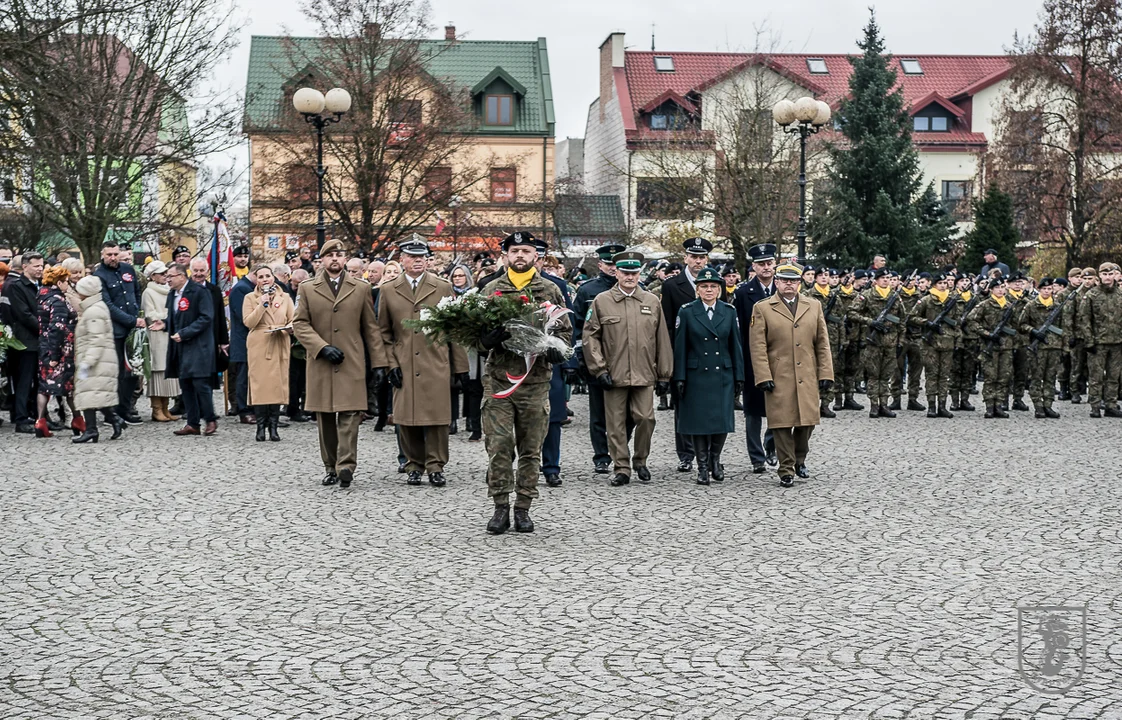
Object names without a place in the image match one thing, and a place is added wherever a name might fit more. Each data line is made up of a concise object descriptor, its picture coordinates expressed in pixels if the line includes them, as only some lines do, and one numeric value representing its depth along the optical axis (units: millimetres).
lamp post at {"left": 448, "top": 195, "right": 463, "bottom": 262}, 40566
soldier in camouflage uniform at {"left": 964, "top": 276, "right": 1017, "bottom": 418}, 19438
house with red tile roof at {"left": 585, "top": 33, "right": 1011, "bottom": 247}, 59594
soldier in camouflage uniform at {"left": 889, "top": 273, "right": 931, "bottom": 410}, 20000
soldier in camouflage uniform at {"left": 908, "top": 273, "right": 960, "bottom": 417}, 19547
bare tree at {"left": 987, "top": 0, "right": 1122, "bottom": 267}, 42406
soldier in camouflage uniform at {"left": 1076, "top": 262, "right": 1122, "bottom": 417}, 19828
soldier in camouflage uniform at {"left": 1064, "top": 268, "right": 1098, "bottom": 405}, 20406
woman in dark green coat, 12445
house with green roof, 39062
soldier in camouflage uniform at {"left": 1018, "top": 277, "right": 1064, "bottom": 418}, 19531
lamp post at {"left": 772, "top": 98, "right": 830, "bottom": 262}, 24562
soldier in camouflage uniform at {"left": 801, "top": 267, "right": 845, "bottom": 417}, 20531
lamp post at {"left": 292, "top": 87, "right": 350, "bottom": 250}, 22547
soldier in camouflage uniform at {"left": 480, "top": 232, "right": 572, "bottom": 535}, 9711
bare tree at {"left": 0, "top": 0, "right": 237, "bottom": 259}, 25328
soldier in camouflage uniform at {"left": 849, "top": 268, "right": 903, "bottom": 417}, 19422
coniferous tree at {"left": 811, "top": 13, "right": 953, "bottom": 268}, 38250
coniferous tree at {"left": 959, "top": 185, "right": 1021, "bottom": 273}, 40531
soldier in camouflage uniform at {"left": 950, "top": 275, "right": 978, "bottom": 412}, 20438
